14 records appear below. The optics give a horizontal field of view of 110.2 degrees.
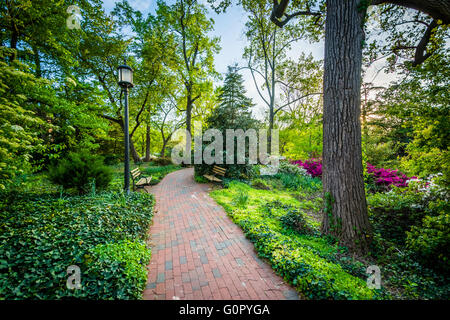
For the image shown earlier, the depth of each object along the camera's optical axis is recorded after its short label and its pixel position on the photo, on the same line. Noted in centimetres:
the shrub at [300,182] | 834
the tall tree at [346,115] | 301
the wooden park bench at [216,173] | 819
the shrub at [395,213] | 337
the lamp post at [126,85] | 453
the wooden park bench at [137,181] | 643
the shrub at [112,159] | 1648
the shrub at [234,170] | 917
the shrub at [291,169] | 1073
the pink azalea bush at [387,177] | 638
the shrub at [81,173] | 425
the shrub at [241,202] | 511
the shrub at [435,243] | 241
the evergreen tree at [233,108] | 1016
